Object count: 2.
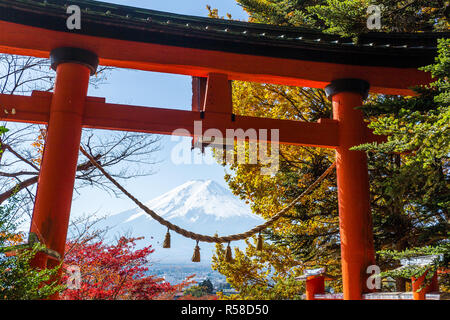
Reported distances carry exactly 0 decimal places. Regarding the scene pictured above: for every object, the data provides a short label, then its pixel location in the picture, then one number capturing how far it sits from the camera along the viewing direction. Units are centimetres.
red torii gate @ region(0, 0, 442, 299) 358
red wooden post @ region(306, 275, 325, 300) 434
